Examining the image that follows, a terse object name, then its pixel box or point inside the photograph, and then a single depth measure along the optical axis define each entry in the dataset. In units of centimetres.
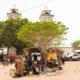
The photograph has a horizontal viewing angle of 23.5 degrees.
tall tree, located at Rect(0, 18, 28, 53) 3551
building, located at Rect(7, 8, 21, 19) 5200
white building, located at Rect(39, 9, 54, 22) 4995
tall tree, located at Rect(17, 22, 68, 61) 2113
